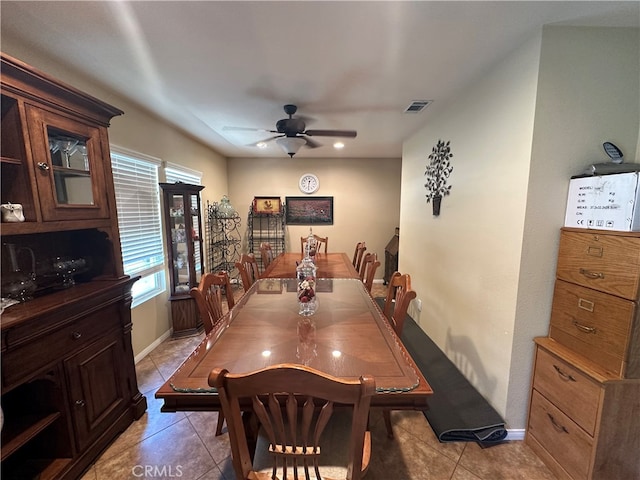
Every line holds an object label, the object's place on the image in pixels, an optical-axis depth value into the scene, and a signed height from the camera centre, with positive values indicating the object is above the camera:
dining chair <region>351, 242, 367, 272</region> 3.47 -0.62
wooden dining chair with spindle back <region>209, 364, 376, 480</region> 0.75 -0.64
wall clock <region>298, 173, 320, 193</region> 5.08 +0.53
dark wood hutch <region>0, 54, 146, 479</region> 1.25 -0.45
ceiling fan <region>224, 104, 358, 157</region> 2.41 +0.72
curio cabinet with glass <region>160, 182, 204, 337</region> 3.03 -0.46
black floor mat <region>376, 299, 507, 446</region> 1.68 -1.37
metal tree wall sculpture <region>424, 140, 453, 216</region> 2.50 +0.37
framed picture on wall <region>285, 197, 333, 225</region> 5.12 +0.00
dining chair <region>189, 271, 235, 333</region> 1.56 -0.55
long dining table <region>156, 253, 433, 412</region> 1.00 -0.64
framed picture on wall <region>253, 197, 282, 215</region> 5.07 +0.12
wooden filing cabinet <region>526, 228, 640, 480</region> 1.22 -0.78
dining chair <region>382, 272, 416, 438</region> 1.60 -0.57
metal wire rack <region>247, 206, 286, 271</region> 5.17 -0.39
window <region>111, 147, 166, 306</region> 2.41 -0.07
